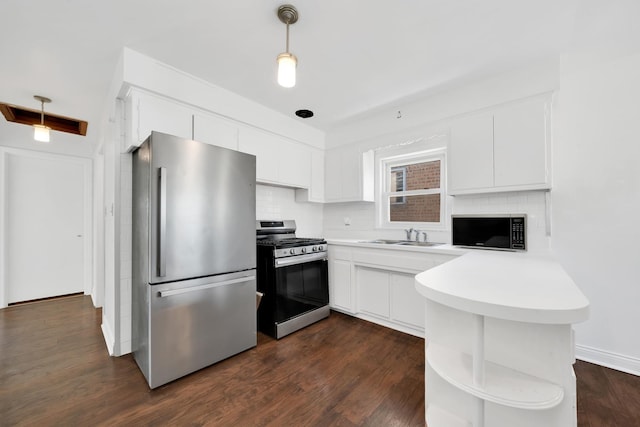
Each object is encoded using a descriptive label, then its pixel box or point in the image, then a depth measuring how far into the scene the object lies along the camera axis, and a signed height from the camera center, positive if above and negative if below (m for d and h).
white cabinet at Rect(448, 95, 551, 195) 2.19 +0.58
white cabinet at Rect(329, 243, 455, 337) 2.61 -0.77
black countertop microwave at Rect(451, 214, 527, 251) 2.37 -0.16
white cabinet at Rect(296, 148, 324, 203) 3.69 +0.47
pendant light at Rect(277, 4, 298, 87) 1.52 +0.86
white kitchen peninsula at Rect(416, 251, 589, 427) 0.87 -0.54
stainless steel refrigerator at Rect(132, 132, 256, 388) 1.85 -0.31
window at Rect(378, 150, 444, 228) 3.12 +0.32
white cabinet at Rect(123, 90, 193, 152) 2.12 +0.85
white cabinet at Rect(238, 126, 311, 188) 2.99 +0.73
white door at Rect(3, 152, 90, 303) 3.79 -0.13
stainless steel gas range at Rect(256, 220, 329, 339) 2.63 -0.73
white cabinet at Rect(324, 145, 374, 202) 3.47 +0.56
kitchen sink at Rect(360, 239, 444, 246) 2.94 -0.32
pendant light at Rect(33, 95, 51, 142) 2.80 +0.93
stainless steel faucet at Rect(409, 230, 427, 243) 3.08 -0.22
